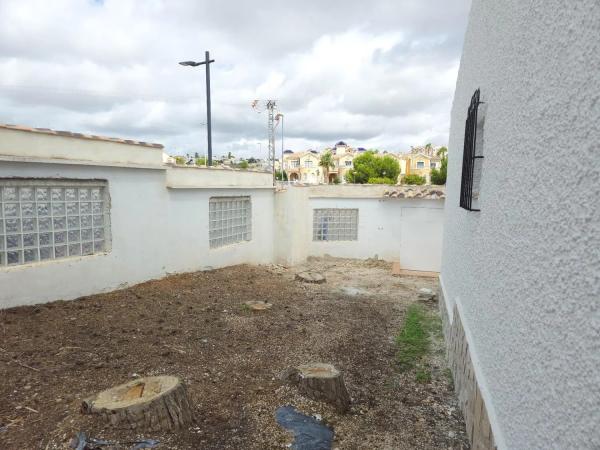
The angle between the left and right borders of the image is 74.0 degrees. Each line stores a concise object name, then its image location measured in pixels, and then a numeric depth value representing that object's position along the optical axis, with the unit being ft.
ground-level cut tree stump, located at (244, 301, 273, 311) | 24.16
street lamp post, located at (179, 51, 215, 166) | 47.42
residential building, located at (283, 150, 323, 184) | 253.85
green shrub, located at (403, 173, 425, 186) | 139.18
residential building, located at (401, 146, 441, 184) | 240.94
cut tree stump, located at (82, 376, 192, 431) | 10.41
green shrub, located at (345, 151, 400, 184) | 155.74
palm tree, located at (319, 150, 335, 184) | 224.53
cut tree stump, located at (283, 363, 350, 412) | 13.44
